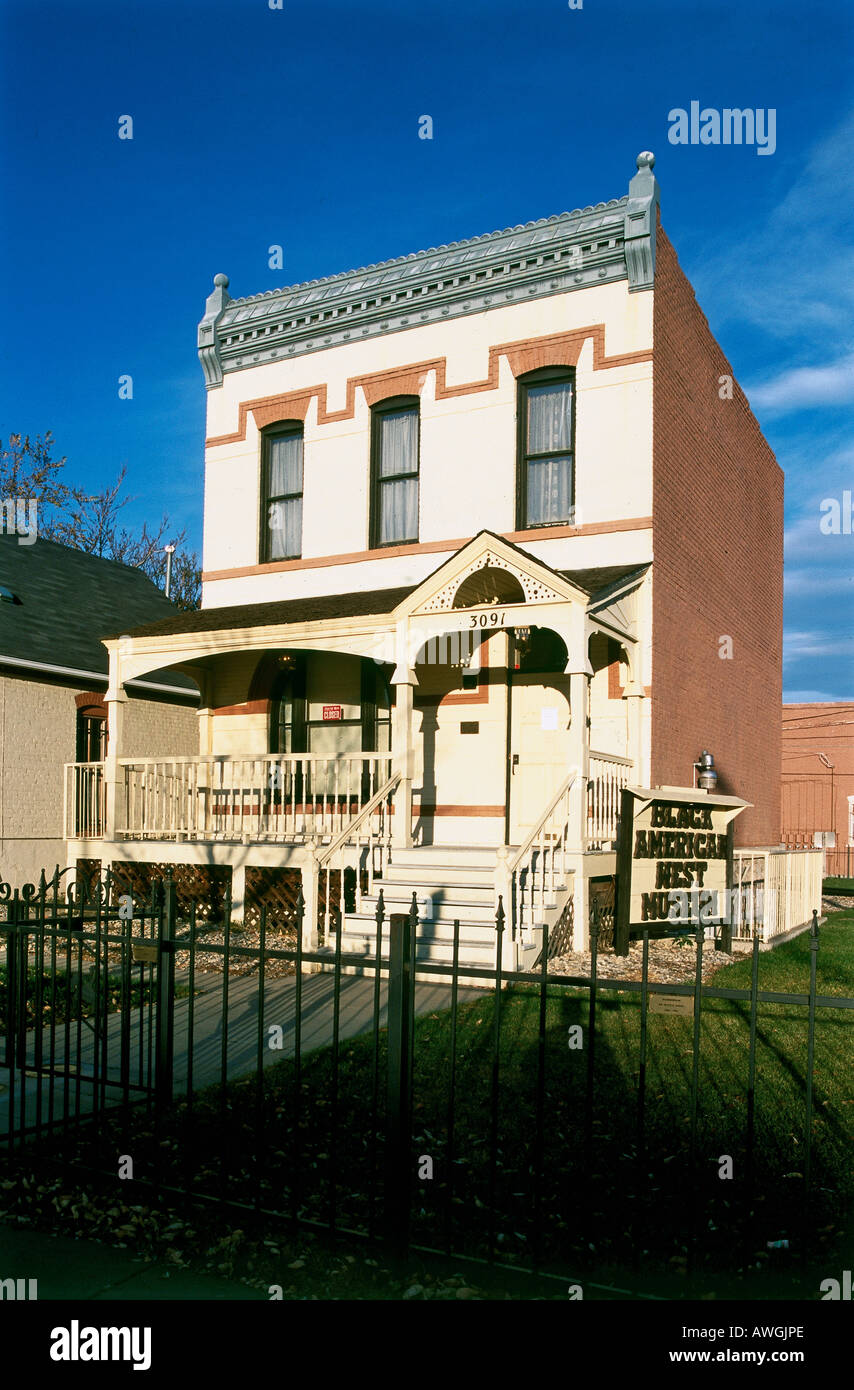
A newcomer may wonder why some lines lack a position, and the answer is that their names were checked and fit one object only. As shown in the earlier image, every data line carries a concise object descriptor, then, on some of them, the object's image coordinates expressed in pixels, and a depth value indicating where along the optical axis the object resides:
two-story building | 12.74
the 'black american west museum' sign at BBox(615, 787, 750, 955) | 11.09
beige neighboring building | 16.53
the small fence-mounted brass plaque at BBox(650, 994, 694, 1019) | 4.59
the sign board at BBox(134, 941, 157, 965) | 6.18
